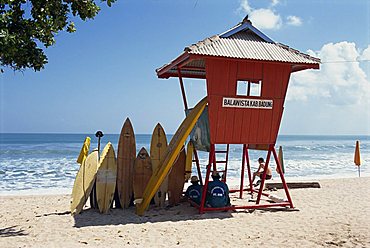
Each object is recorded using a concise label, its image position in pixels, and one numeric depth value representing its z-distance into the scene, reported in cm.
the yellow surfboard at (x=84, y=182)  850
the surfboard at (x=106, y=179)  853
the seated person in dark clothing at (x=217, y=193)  832
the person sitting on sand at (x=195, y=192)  902
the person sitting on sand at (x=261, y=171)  1124
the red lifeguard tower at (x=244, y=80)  808
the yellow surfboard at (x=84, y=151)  1003
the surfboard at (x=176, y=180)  925
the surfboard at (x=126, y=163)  899
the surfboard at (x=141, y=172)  904
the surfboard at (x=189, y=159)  1003
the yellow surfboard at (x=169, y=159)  823
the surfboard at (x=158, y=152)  903
